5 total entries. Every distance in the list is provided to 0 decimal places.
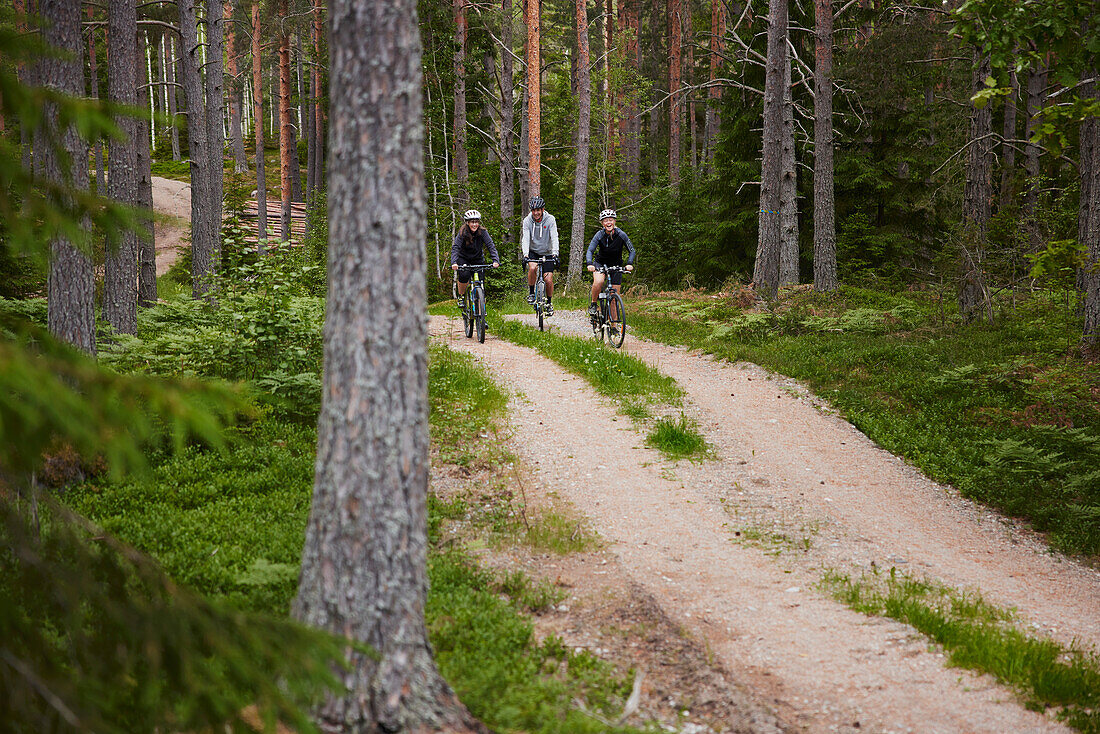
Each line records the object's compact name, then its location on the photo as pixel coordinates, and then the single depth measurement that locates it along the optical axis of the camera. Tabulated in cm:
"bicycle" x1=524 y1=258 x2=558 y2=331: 1513
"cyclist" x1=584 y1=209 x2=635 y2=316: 1317
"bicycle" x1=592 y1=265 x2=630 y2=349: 1330
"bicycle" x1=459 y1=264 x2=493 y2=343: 1386
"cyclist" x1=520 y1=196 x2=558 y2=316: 1445
